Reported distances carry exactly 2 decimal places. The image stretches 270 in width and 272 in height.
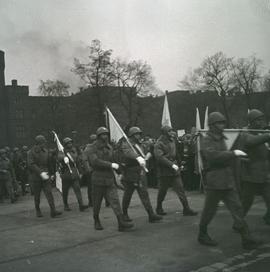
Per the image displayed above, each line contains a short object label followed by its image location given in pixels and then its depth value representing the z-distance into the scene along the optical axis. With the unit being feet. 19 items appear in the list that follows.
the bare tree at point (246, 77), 186.50
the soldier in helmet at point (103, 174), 29.58
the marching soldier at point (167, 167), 33.65
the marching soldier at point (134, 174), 31.68
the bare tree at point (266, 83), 179.34
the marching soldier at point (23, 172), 60.45
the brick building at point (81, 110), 161.58
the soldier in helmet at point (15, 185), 55.26
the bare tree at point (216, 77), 201.16
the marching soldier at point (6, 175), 52.16
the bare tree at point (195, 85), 209.94
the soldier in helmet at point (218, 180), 23.08
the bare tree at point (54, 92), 224.33
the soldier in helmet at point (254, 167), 26.04
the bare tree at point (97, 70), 154.61
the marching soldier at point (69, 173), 40.78
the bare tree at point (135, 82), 175.11
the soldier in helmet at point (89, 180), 41.38
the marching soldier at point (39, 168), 37.63
